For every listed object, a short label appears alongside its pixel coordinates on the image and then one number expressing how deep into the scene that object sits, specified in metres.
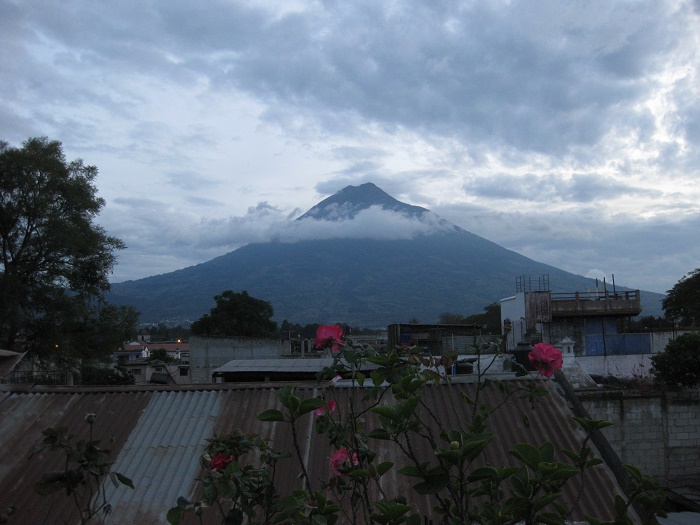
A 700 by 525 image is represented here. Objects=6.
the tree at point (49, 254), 16.95
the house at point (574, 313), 26.08
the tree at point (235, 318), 47.84
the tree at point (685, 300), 35.44
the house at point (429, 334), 23.93
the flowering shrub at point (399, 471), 1.75
